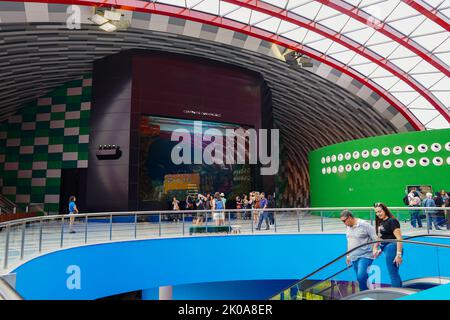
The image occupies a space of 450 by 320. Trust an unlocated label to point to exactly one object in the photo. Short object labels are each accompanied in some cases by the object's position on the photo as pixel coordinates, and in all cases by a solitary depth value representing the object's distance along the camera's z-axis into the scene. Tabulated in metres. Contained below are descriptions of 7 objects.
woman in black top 5.23
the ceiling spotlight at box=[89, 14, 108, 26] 17.19
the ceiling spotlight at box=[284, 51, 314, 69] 23.89
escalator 5.03
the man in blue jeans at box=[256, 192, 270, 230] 13.66
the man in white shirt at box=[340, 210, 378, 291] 5.51
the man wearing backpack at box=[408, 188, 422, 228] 12.11
